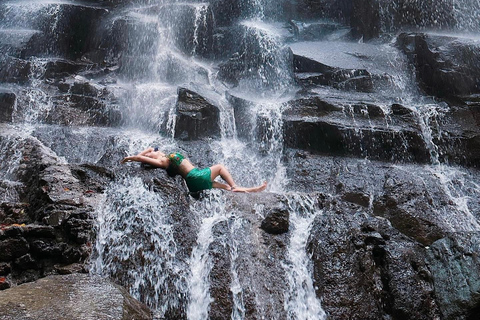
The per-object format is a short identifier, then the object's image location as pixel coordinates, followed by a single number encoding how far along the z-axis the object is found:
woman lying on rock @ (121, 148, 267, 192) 6.34
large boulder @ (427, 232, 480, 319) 4.91
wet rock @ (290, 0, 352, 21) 17.25
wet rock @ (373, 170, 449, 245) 7.38
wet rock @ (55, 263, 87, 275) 4.64
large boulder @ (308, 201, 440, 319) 4.97
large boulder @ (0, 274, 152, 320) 3.27
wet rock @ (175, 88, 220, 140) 10.02
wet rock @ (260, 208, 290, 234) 5.68
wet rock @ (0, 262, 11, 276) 4.31
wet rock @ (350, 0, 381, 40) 15.57
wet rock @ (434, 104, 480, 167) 9.73
